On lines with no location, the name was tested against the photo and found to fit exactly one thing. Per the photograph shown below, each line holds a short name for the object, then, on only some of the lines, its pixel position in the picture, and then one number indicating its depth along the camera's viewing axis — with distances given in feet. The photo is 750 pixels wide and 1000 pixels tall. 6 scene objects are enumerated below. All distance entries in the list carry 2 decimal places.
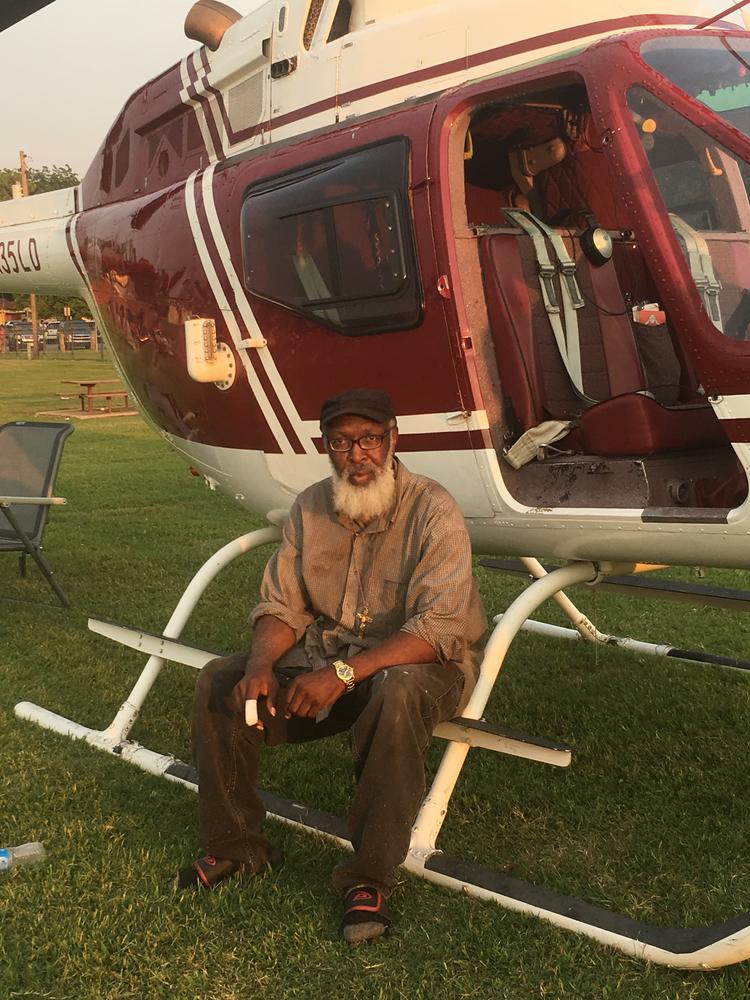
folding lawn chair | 21.81
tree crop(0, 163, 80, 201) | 185.57
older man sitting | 9.32
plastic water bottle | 10.59
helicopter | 9.67
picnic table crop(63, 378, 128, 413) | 72.18
